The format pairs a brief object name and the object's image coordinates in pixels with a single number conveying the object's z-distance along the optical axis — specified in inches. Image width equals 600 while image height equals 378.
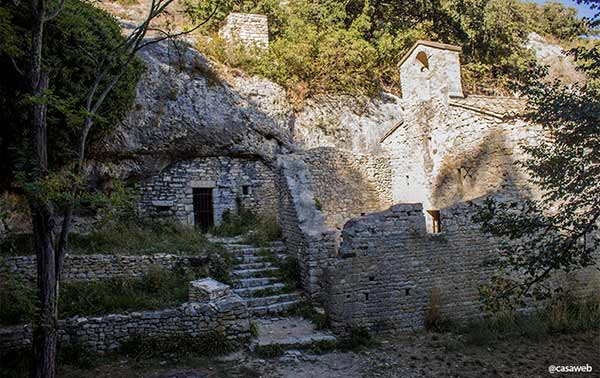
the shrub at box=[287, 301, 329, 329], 307.5
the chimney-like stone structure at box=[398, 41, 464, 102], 462.6
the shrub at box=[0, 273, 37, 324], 265.4
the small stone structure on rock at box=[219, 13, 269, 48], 617.9
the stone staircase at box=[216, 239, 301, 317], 336.5
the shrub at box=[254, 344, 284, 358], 257.1
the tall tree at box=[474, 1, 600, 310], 168.9
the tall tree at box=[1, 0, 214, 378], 194.4
